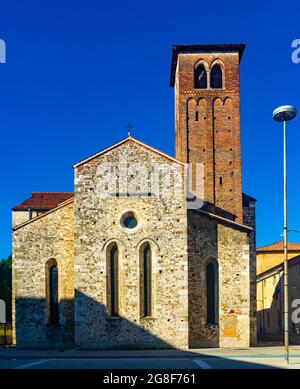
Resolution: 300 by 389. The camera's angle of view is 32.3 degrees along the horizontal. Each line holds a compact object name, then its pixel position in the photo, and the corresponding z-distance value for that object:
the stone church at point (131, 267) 27.81
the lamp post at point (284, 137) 19.03
